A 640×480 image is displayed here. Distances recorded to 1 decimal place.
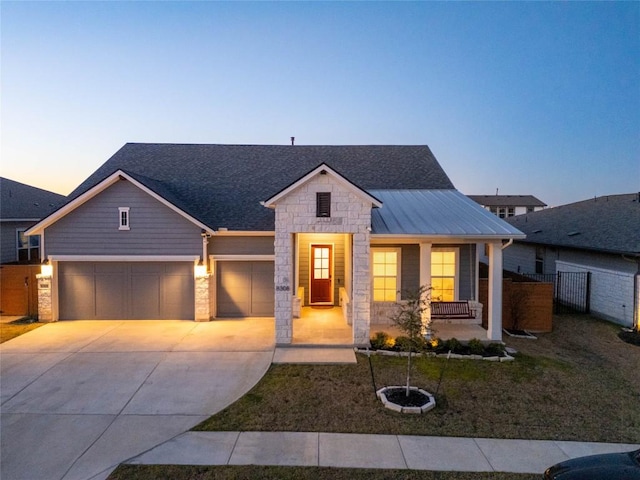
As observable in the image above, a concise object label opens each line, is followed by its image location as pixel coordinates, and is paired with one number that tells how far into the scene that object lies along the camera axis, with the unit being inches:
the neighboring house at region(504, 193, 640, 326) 515.9
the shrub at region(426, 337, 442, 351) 390.3
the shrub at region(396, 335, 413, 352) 293.7
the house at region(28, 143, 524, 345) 418.3
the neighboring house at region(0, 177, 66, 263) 652.1
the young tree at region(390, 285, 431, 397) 290.7
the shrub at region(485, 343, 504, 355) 385.4
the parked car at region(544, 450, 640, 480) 153.0
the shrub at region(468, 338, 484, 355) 386.3
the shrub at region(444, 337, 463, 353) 391.2
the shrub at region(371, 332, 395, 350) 393.1
